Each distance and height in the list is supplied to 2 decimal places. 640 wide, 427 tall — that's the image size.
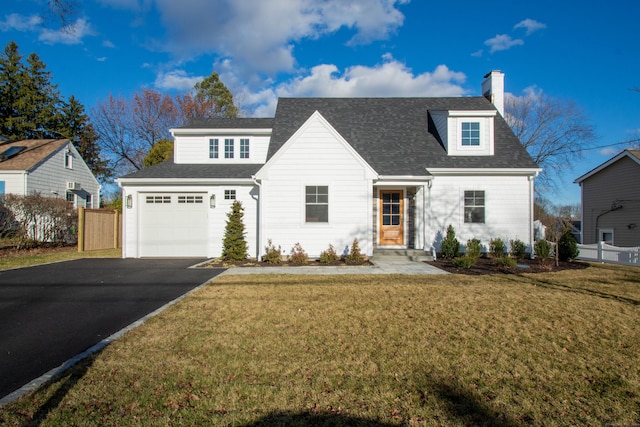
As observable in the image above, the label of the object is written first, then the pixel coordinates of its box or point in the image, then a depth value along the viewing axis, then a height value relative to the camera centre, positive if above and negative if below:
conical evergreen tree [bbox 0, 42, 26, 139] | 31.38 +12.66
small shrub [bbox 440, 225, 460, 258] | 12.57 -0.77
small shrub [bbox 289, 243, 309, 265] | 11.51 -1.09
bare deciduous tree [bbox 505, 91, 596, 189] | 25.22 +7.51
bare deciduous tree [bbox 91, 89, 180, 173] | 29.58 +8.81
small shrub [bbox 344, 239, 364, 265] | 11.47 -1.11
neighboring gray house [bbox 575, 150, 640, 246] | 15.49 +1.12
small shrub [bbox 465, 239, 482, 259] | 11.23 -0.84
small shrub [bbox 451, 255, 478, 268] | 10.31 -1.14
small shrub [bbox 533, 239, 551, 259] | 12.06 -0.88
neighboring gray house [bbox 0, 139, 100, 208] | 20.27 +3.37
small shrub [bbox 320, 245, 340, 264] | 11.43 -1.11
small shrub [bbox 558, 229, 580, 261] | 12.64 -0.86
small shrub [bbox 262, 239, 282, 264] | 11.57 -1.02
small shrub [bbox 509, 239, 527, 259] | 12.86 -0.95
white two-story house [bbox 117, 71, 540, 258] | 12.16 +1.43
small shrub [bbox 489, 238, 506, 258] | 12.41 -0.87
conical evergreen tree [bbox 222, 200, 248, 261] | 12.01 -0.54
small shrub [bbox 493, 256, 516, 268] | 10.30 -1.17
